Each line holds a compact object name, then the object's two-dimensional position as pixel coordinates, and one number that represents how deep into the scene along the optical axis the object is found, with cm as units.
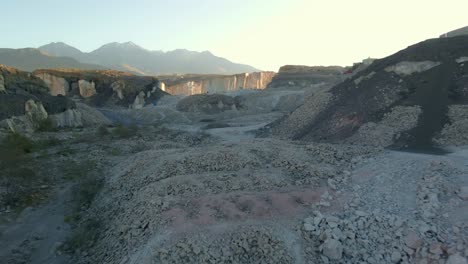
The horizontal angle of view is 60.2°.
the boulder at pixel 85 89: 7744
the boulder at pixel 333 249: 1278
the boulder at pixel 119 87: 7756
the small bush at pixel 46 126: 4152
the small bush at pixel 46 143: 3253
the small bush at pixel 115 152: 3064
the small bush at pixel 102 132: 3856
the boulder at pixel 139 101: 7550
